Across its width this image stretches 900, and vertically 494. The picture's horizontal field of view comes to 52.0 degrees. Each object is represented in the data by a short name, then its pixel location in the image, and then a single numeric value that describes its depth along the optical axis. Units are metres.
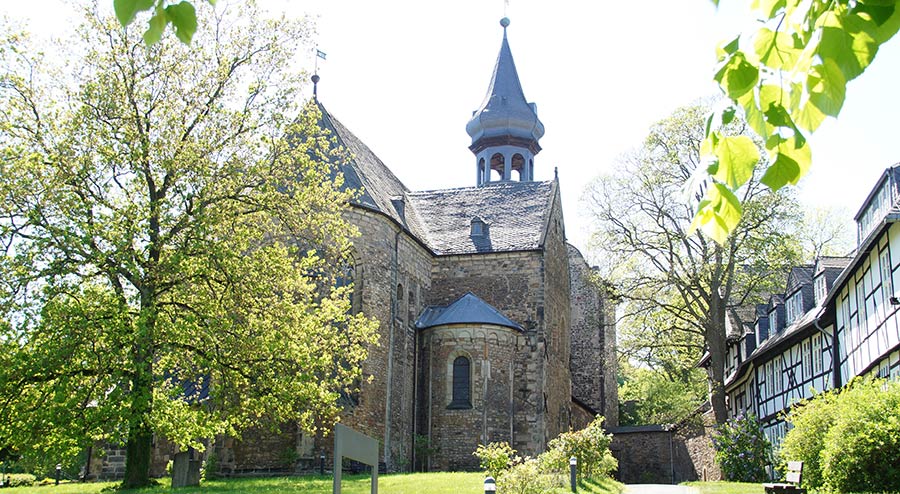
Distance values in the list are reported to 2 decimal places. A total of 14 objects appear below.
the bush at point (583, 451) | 21.92
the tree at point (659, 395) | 49.84
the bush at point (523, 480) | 16.47
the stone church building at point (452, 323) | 28.36
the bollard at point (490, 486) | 12.20
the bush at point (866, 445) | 16.78
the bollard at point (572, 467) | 19.95
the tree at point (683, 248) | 31.34
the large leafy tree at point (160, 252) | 17.72
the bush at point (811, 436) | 19.14
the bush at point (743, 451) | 27.50
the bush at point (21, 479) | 32.06
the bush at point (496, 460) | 19.58
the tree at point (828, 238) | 48.27
